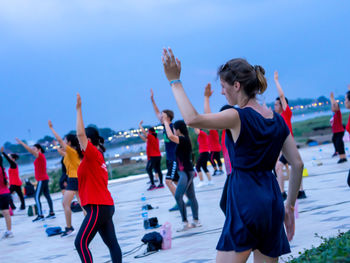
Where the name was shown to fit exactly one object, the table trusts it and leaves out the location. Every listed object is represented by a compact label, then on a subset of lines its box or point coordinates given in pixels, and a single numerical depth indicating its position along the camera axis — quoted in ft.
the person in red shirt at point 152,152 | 53.06
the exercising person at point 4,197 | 33.40
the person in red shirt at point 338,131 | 51.37
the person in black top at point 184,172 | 26.84
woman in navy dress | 8.84
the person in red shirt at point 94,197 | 16.28
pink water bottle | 22.47
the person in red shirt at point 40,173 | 41.50
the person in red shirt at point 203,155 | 49.80
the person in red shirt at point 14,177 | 53.69
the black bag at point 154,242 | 22.66
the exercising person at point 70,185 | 29.99
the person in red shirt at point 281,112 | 25.91
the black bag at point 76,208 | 45.24
